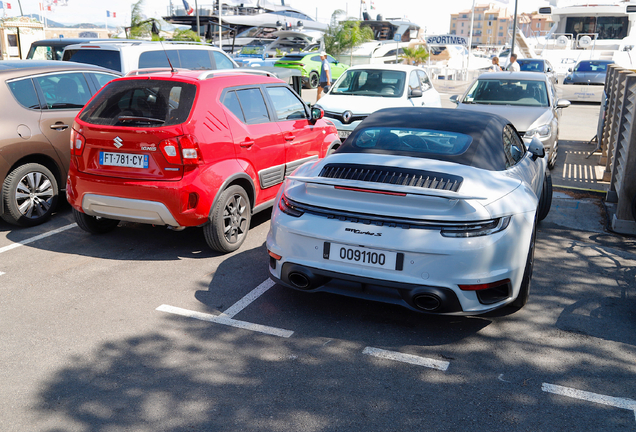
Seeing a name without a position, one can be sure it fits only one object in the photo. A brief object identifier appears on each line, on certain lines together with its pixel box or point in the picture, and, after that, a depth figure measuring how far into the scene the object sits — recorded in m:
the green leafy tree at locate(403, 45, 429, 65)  38.03
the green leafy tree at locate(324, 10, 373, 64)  35.53
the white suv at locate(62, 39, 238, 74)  9.41
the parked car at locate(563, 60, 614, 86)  24.59
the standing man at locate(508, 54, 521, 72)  16.77
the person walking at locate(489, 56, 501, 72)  19.20
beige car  6.02
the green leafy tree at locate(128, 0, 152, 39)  29.47
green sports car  23.86
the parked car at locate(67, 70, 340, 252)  5.00
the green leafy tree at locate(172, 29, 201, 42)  31.40
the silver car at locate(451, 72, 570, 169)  9.16
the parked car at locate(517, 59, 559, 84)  23.91
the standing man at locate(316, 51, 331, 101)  18.14
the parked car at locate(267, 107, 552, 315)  3.61
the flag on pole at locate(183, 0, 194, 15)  46.81
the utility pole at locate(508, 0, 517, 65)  28.20
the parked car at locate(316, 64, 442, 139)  10.66
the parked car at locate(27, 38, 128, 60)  11.56
